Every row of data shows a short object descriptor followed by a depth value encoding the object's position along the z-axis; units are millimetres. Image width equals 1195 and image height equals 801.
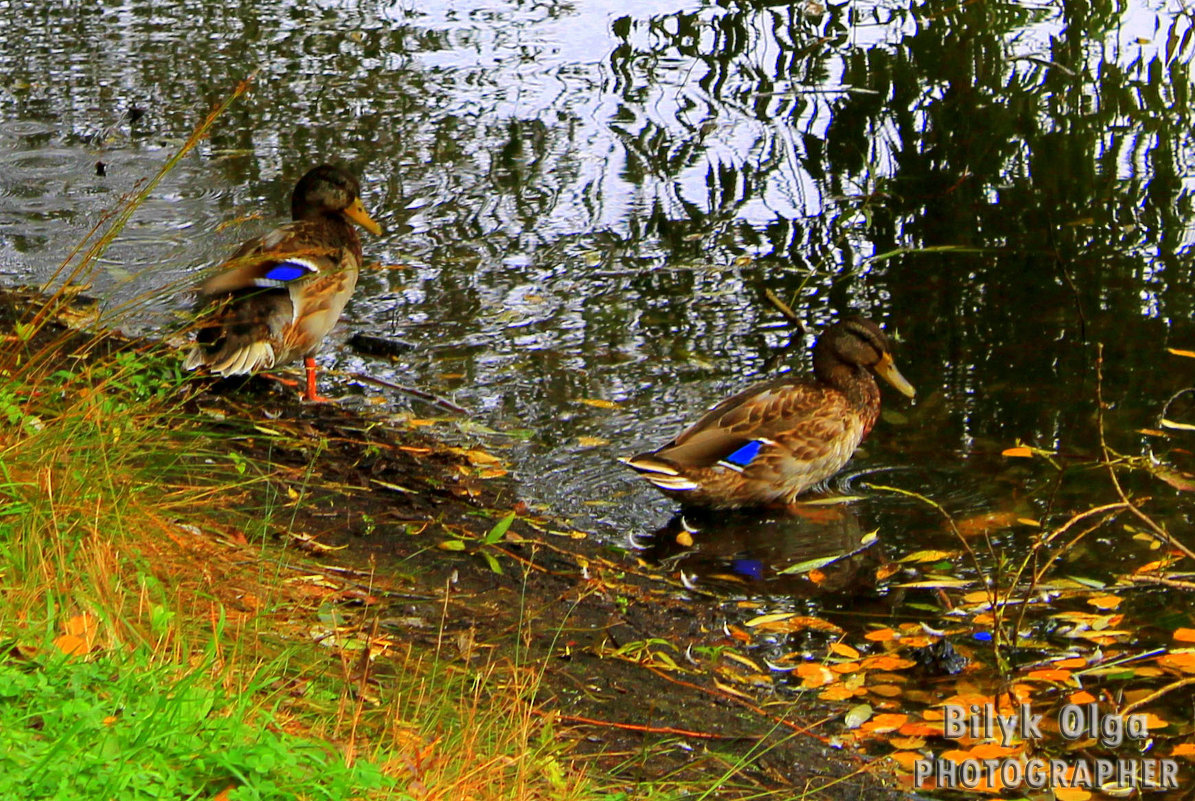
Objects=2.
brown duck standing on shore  12266
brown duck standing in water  11555
